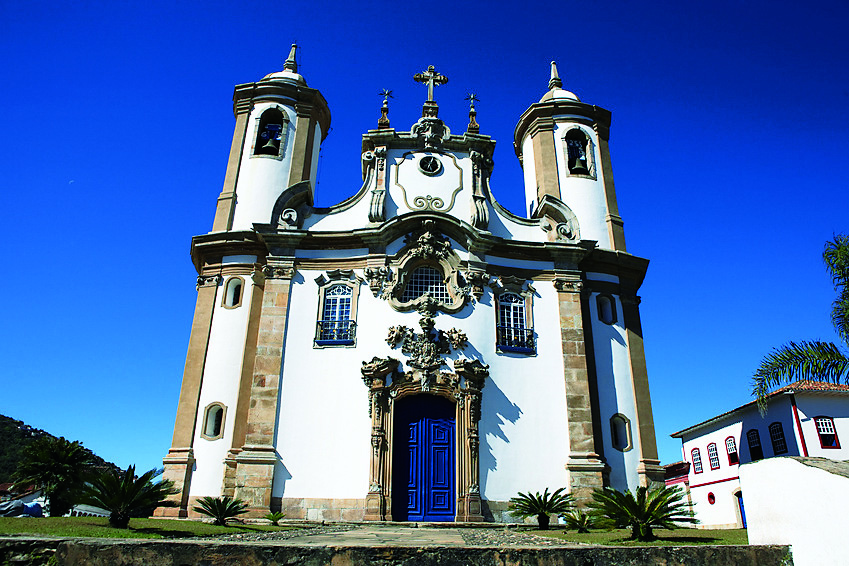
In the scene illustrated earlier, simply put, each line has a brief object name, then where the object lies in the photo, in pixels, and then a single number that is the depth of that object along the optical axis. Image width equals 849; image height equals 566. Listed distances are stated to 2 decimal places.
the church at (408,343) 15.41
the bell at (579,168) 20.96
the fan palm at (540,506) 13.20
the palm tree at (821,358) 11.82
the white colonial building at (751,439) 25.06
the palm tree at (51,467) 18.42
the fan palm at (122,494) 9.88
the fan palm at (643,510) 9.33
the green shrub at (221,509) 12.58
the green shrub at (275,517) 13.52
